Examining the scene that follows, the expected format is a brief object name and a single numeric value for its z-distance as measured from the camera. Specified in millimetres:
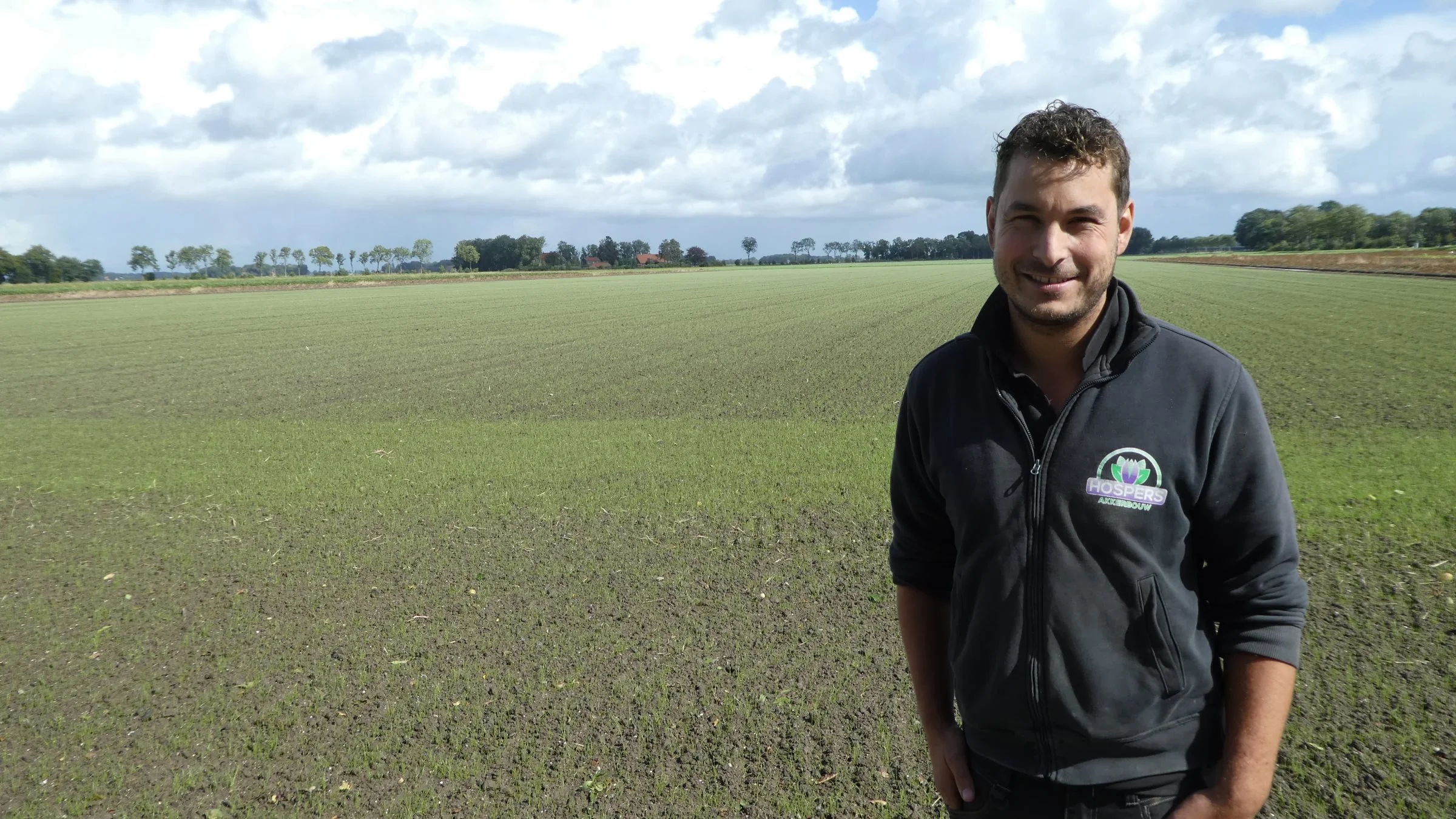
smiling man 1843
